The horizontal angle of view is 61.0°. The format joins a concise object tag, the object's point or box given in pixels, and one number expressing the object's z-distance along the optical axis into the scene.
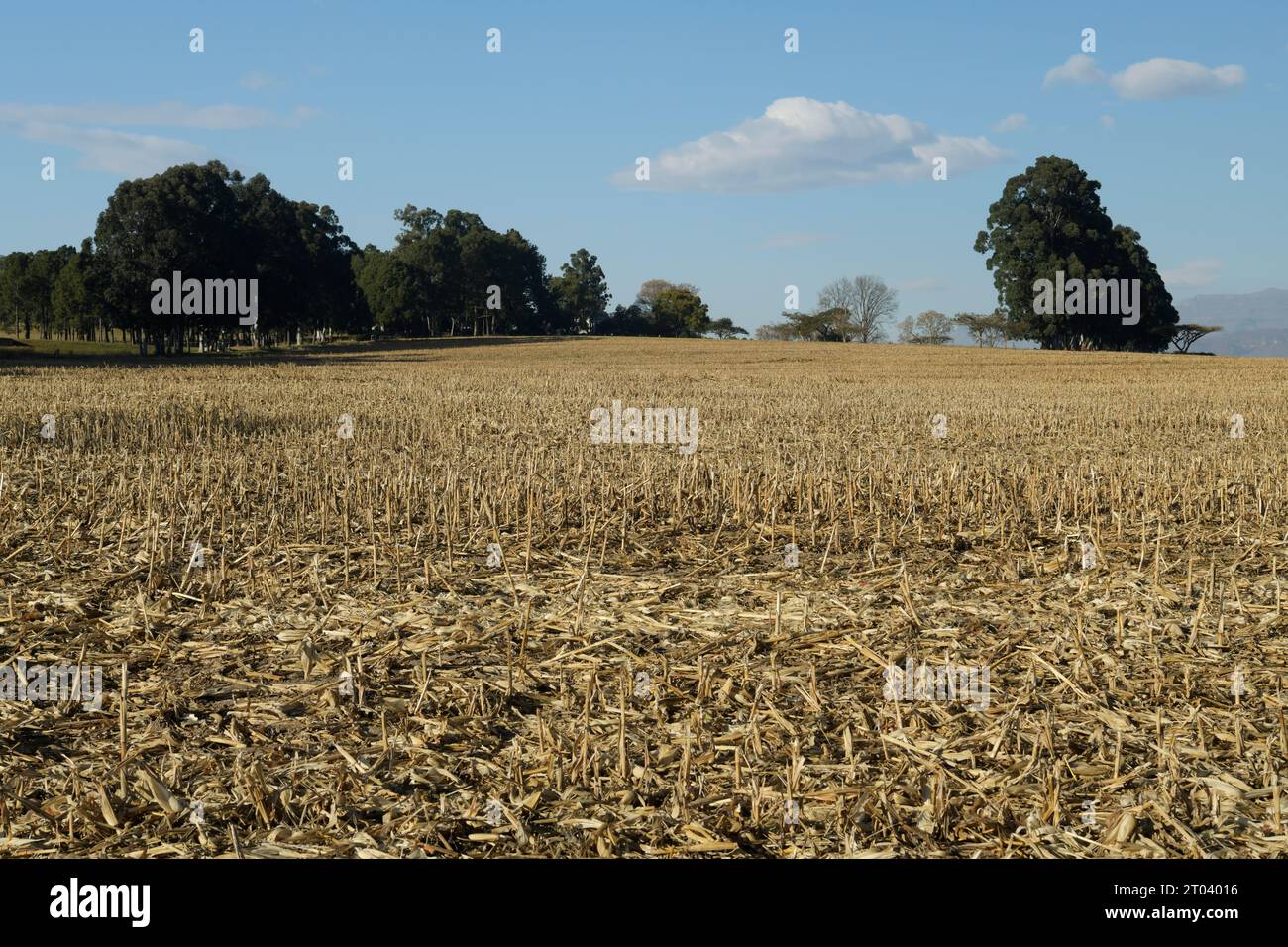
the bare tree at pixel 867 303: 112.06
